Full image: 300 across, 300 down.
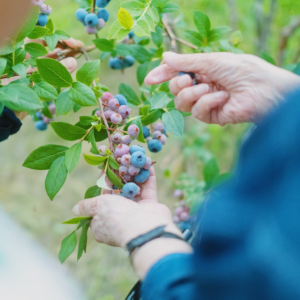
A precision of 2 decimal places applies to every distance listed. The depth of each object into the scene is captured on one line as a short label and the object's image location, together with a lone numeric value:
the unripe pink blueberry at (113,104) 0.75
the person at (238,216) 0.48
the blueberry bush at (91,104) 0.65
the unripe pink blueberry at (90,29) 0.96
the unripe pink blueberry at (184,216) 1.33
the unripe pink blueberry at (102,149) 0.69
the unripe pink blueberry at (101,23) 0.94
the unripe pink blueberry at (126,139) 0.74
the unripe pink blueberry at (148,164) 0.74
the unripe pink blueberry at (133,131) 0.73
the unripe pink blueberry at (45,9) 0.77
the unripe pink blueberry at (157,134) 0.89
